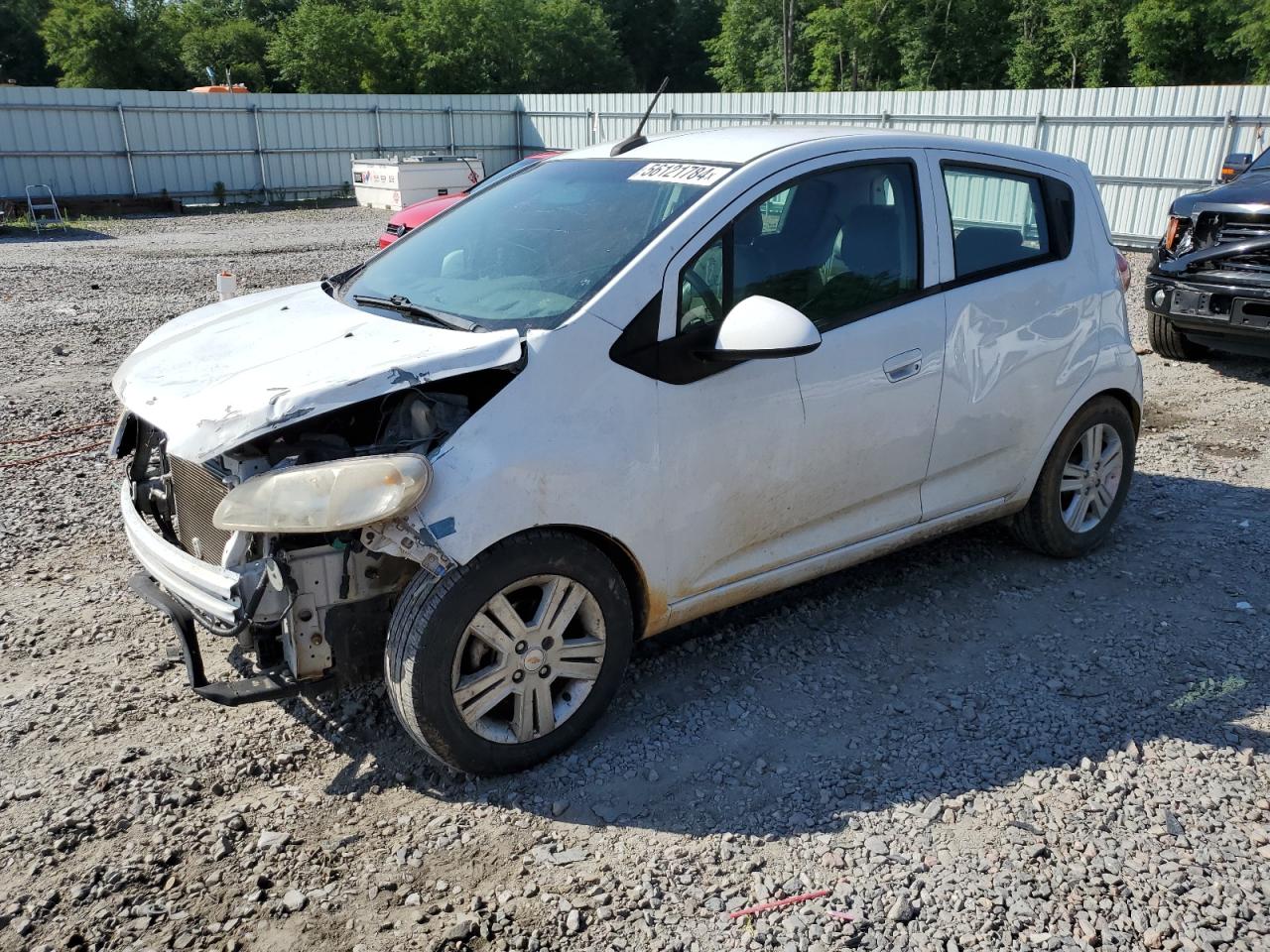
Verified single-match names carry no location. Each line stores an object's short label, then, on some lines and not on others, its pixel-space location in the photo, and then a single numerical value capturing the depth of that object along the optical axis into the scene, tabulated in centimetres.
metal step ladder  2020
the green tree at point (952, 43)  4388
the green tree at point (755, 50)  5120
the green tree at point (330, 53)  3681
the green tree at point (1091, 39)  4119
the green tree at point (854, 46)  4512
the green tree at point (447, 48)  3962
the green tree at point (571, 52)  4716
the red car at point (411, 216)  1167
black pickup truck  759
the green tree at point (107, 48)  3950
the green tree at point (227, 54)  4438
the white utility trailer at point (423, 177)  2070
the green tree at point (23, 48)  4672
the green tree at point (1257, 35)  3647
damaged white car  301
